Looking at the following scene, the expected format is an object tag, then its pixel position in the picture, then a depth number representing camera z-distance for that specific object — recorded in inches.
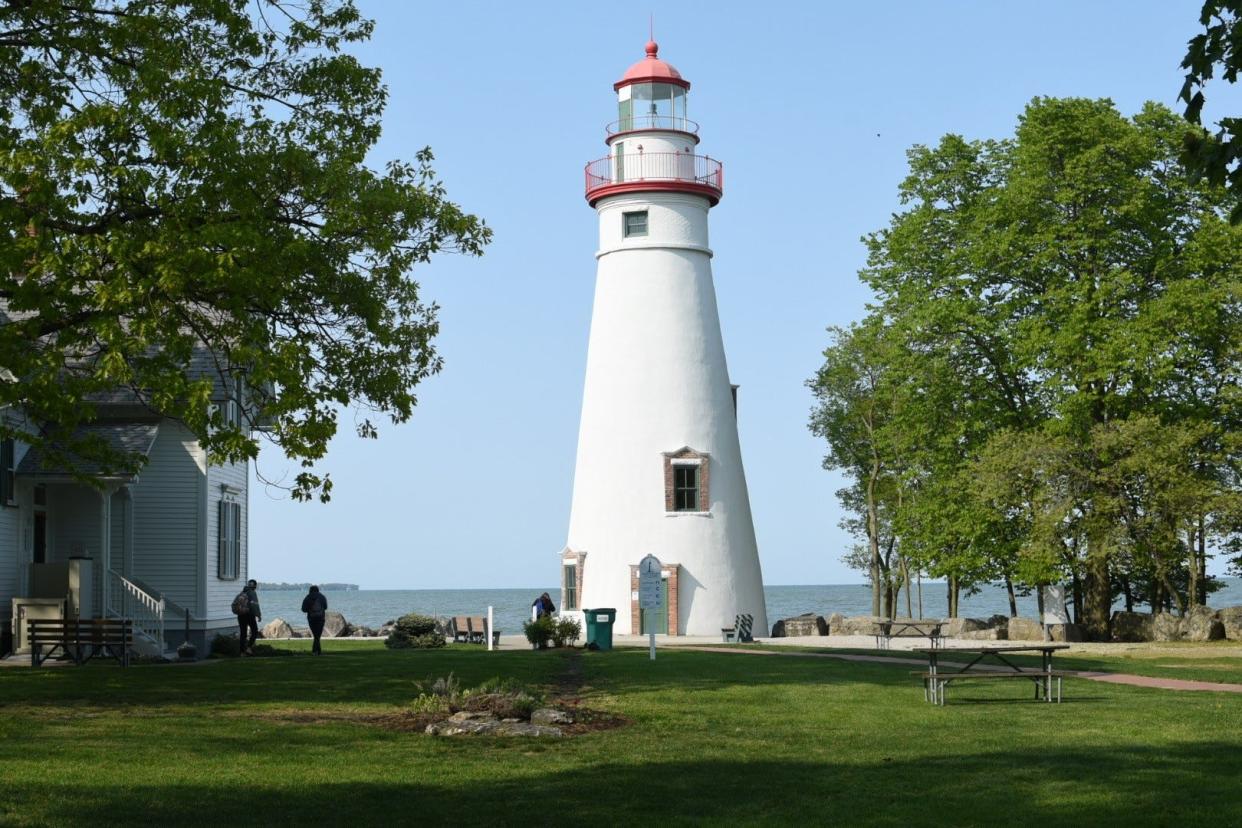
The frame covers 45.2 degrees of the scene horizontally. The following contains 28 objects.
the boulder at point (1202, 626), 1518.2
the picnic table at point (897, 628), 1454.2
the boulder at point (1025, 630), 1670.8
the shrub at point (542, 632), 1401.3
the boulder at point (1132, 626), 1605.6
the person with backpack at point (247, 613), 1284.4
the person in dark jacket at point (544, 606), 1673.8
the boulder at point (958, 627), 1777.8
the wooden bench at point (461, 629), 1733.5
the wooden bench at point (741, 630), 1610.6
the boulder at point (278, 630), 2281.0
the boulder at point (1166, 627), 1555.1
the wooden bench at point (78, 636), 1066.7
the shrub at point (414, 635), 1512.1
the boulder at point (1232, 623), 1526.8
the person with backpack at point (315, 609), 1386.6
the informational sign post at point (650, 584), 1211.2
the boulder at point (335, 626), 2326.5
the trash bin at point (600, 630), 1396.4
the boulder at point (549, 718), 657.6
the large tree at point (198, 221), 688.4
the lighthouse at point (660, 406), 1668.3
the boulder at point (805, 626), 1847.9
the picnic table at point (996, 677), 743.7
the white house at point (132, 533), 1165.1
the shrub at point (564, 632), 1406.3
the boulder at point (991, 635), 1677.7
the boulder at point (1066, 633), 1621.6
